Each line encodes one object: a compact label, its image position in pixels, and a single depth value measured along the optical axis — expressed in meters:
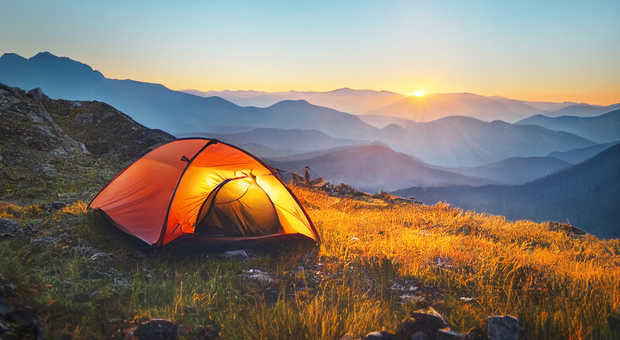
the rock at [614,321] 4.02
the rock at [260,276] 5.39
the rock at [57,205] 8.67
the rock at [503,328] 3.49
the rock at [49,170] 12.25
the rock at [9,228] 6.31
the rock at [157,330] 3.31
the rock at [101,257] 5.66
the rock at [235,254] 6.64
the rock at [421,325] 3.51
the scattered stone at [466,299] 4.85
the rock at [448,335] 3.29
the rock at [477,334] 3.58
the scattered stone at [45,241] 6.03
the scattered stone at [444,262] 6.50
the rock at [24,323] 2.78
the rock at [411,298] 4.88
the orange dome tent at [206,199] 6.65
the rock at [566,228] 12.96
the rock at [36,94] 20.26
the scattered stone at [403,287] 5.43
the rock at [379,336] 3.32
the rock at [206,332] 3.62
